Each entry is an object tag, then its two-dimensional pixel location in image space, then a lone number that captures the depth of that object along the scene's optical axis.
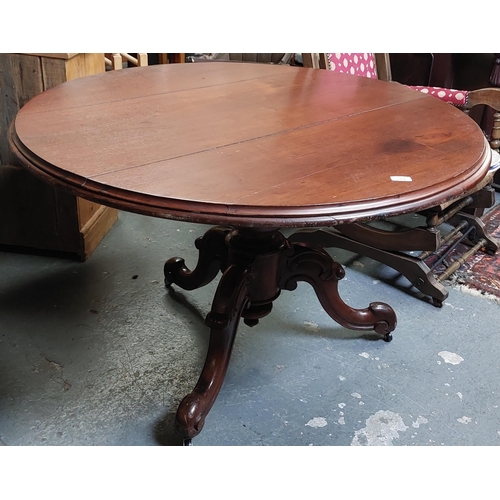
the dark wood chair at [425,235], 2.15
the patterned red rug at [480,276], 2.26
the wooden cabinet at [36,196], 2.05
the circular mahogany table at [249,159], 1.06
